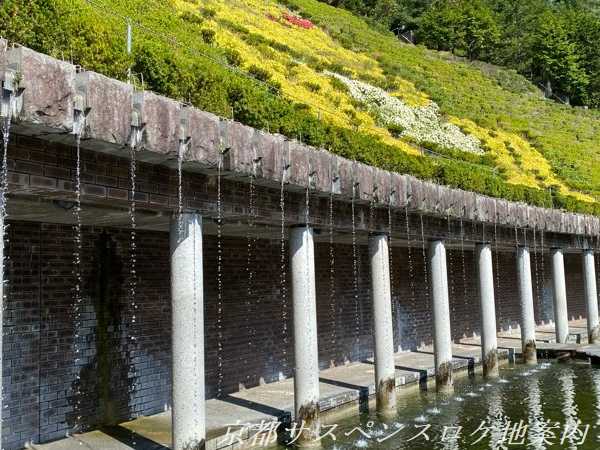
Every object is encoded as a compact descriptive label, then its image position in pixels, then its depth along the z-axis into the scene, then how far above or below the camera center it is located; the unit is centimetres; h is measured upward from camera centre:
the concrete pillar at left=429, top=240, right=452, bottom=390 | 1410 -101
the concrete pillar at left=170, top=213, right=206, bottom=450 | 810 -78
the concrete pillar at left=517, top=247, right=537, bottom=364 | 1786 -133
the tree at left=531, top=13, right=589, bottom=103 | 6956 +2293
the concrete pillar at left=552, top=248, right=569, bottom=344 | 2012 -87
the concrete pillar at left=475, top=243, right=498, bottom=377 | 1588 -103
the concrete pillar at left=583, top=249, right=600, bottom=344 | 2066 -94
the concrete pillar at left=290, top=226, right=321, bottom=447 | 1017 -90
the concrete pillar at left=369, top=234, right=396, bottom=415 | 1217 -96
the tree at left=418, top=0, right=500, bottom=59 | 7438 +2854
